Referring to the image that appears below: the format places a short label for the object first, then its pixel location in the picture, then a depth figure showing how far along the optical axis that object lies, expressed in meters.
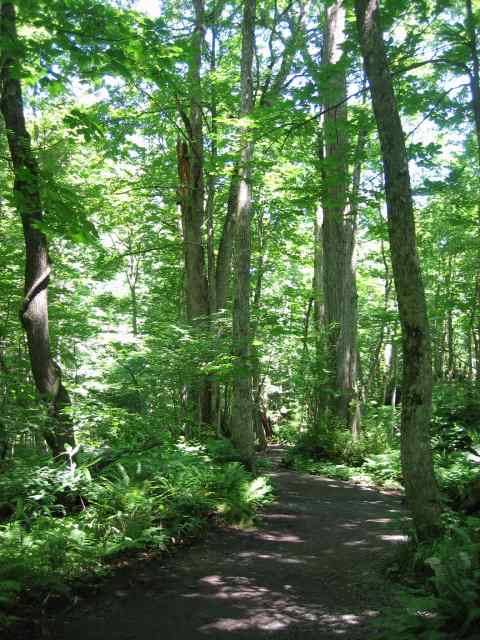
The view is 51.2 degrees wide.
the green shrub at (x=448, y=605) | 3.16
